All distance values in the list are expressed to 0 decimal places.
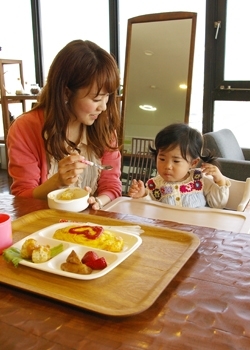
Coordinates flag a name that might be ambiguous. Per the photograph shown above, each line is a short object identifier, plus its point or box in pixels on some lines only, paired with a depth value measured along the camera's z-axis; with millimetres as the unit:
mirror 3080
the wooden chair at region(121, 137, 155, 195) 3168
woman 1408
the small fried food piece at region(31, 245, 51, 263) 817
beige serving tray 675
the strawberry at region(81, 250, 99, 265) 808
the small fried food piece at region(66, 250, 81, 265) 795
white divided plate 771
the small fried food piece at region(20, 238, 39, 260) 835
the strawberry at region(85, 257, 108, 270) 799
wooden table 575
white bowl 1212
